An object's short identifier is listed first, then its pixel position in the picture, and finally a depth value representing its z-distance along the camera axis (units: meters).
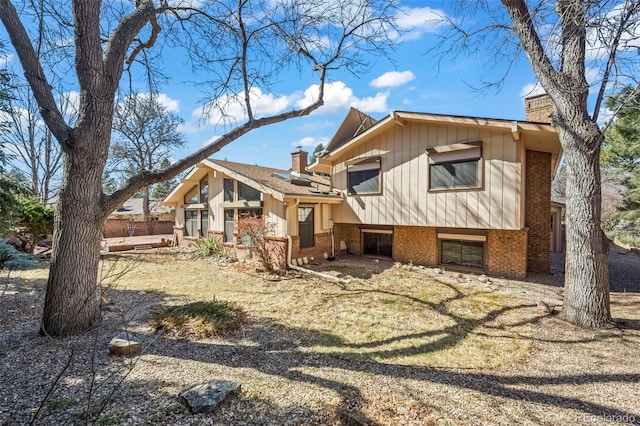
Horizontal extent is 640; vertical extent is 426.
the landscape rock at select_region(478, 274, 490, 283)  8.79
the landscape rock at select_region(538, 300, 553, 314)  6.02
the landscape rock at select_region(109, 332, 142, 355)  3.93
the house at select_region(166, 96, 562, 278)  8.48
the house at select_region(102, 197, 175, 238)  23.25
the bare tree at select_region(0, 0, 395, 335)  4.50
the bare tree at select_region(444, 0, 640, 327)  4.92
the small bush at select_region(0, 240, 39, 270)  5.66
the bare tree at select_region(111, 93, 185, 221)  22.93
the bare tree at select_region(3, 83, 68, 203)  18.85
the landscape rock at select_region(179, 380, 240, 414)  2.75
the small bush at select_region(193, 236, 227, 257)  12.93
